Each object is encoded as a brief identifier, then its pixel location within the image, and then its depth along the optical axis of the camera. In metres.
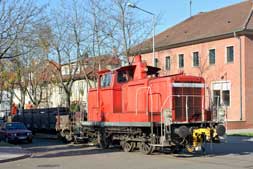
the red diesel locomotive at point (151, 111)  20.58
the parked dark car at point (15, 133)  33.75
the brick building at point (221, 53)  46.94
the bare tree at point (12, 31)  27.12
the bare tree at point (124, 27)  41.88
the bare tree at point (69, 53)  44.75
